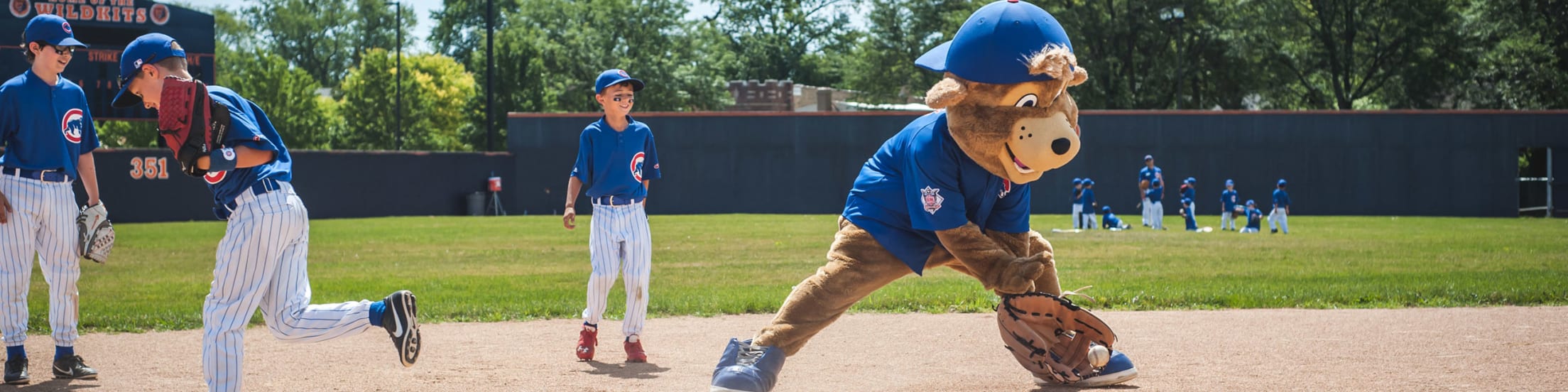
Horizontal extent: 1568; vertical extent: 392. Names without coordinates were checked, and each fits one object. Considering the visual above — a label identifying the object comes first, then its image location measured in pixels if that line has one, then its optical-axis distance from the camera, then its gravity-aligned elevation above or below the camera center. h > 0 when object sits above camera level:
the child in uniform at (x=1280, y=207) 22.17 -0.27
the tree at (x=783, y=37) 73.75 +9.14
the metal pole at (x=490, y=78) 38.16 +3.48
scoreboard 21.14 +2.83
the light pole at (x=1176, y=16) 34.66 +4.96
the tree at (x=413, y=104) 63.00 +4.69
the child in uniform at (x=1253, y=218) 22.66 -0.46
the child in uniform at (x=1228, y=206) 23.65 -0.26
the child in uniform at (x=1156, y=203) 23.83 -0.20
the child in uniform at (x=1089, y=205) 23.48 -0.23
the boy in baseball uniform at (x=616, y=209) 7.19 -0.09
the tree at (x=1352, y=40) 45.00 +5.47
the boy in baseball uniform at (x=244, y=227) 4.91 -0.13
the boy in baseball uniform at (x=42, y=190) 6.47 +0.02
